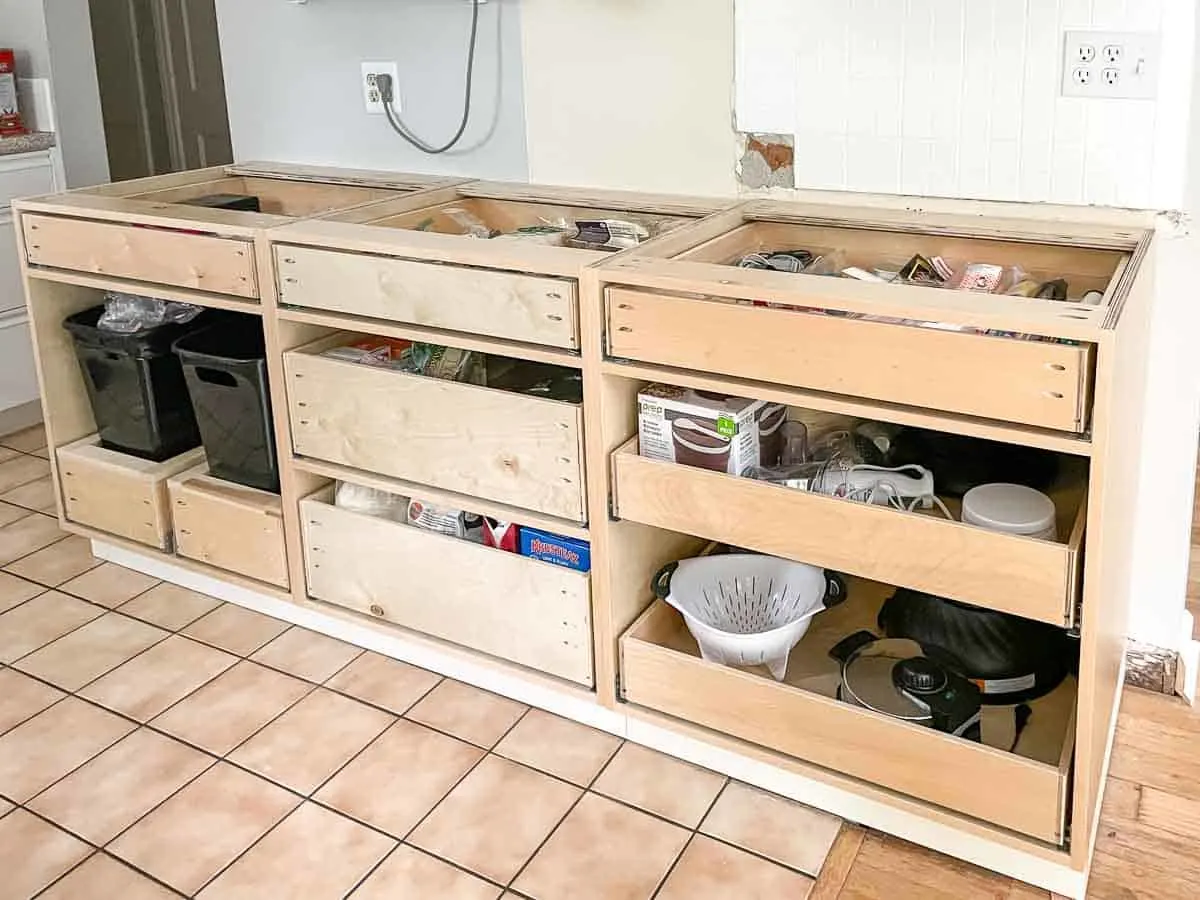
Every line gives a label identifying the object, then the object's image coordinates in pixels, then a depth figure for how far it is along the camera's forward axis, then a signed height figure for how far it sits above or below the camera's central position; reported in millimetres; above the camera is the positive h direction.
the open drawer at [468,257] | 1917 -247
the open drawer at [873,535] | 1579 -605
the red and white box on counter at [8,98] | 3480 +56
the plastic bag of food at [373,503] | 2322 -729
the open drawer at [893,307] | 1506 -290
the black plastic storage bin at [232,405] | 2373 -563
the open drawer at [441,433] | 1985 -547
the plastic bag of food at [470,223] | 2398 -233
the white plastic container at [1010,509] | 1661 -571
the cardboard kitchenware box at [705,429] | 1839 -496
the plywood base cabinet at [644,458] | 1594 -553
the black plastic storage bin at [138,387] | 2594 -567
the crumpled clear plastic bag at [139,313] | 2633 -419
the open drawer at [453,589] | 2059 -834
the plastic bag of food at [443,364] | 2211 -457
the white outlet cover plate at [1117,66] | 1840 +19
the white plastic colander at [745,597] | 1931 -812
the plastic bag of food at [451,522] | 2211 -734
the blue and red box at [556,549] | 2031 -731
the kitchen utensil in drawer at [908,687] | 1778 -883
